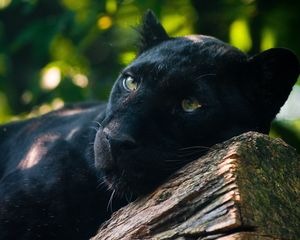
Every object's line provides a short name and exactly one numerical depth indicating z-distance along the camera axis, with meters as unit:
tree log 4.54
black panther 5.91
